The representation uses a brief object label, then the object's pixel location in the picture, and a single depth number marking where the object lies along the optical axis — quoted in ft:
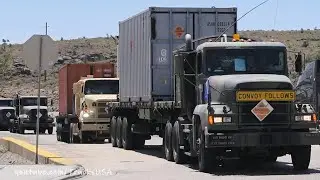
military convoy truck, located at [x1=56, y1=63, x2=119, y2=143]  103.19
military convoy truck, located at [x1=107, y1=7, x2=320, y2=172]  53.93
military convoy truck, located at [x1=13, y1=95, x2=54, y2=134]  154.30
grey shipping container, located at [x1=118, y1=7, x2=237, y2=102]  71.20
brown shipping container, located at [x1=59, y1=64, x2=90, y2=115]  115.14
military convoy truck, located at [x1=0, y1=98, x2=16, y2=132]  172.76
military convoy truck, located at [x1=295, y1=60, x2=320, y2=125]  93.42
